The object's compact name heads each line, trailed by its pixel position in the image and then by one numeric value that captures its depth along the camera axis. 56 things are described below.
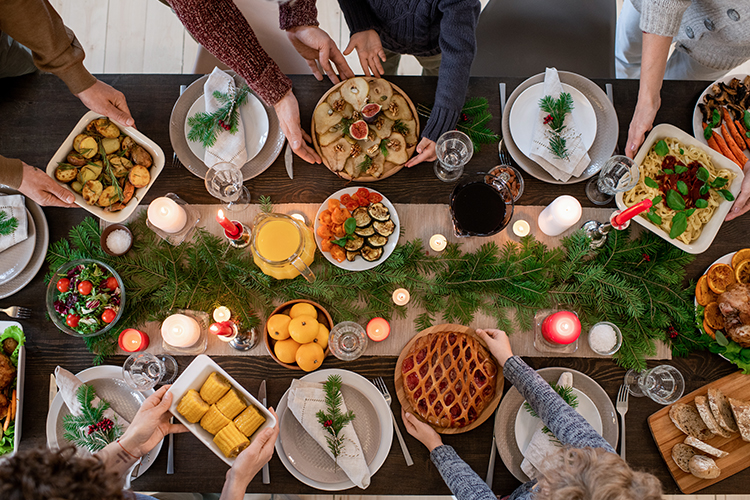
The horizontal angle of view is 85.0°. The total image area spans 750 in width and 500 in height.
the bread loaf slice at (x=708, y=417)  1.40
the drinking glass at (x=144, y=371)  1.35
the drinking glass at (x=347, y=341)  1.42
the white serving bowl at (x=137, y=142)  1.41
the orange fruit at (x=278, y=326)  1.36
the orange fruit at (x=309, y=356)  1.37
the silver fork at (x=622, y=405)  1.43
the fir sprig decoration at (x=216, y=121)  1.51
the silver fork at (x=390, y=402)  1.41
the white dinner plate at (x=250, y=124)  1.55
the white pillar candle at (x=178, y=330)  1.37
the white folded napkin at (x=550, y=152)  1.52
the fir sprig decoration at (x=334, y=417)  1.37
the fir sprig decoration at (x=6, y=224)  1.44
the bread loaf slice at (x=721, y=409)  1.41
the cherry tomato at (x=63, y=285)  1.41
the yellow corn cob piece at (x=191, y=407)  1.25
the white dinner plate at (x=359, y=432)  1.38
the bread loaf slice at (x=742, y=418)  1.40
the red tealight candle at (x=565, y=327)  1.36
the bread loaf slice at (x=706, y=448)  1.39
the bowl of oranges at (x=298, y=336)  1.36
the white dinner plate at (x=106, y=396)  1.40
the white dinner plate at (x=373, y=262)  1.43
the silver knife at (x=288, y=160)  1.56
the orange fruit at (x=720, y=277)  1.47
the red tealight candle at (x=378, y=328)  1.43
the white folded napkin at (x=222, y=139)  1.52
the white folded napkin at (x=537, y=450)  1.35
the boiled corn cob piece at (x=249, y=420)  1.29
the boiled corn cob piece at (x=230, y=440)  1.26
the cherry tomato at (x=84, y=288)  1.40
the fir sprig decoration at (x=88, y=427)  1.36
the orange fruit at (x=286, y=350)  1.38
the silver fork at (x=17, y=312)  1.46
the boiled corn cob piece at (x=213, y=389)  1.28
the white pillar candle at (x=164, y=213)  1.42
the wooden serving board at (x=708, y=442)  1.41
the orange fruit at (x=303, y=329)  1.35
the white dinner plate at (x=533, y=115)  1.56
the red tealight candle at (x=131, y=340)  1.39
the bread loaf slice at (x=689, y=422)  1.42
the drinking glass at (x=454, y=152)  1.52
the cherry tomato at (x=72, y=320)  1.40
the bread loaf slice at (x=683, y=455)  1.40
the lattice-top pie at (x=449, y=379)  1.40
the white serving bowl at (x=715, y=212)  1.44
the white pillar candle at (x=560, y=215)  1.39
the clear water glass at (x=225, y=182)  1.46
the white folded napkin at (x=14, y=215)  1.45
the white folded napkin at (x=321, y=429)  1.36
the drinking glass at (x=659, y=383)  1.42
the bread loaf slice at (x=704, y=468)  1.36
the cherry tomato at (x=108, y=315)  1.41
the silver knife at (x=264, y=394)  1.39
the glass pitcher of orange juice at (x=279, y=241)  1.31
